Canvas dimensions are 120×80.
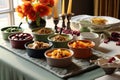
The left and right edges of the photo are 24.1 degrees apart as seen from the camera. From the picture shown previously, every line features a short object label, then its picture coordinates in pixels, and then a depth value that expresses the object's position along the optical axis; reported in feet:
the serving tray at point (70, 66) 4.03
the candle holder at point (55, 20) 5.80
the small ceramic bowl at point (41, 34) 5.15
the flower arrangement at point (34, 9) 5.37
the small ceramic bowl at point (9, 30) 5.43
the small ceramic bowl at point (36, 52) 4.55
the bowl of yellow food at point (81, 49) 4.49
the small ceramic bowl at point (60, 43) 4.82
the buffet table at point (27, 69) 3.99
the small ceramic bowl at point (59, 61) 4.17
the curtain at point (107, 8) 9.78
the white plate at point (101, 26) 5.74
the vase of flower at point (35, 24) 5.82
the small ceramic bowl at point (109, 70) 3.93
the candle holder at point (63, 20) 5.92
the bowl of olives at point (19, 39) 4.98
